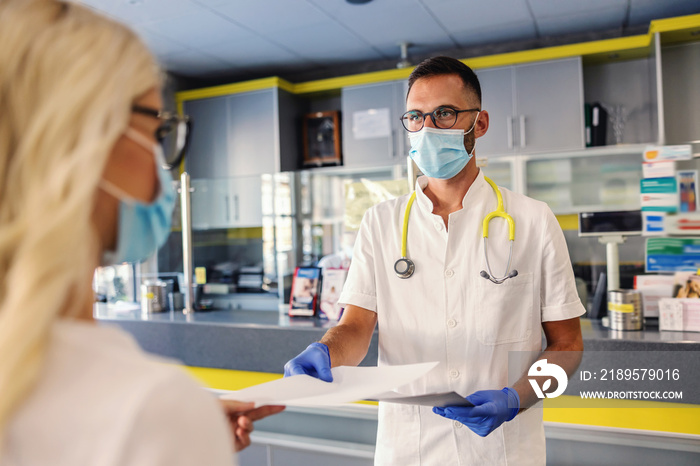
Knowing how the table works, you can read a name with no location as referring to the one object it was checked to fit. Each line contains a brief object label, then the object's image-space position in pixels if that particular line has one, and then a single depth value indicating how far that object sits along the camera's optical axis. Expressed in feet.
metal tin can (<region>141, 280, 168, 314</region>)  10.96
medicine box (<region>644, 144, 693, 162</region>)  7.56
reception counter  6.39
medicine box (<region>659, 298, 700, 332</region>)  7.07
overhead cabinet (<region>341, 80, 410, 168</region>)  14.65
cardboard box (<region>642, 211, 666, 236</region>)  7.79
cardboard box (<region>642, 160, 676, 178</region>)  7.67
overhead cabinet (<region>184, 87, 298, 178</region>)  15.71
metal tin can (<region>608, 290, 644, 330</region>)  7.37
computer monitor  7.92
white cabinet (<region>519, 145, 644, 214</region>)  12.37
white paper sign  14.78
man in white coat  4.27
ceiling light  14.11
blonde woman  1.35
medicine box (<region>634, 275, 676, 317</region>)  7.63
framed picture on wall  15.84
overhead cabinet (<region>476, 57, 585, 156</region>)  13.03
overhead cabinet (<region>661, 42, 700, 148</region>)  12.47
